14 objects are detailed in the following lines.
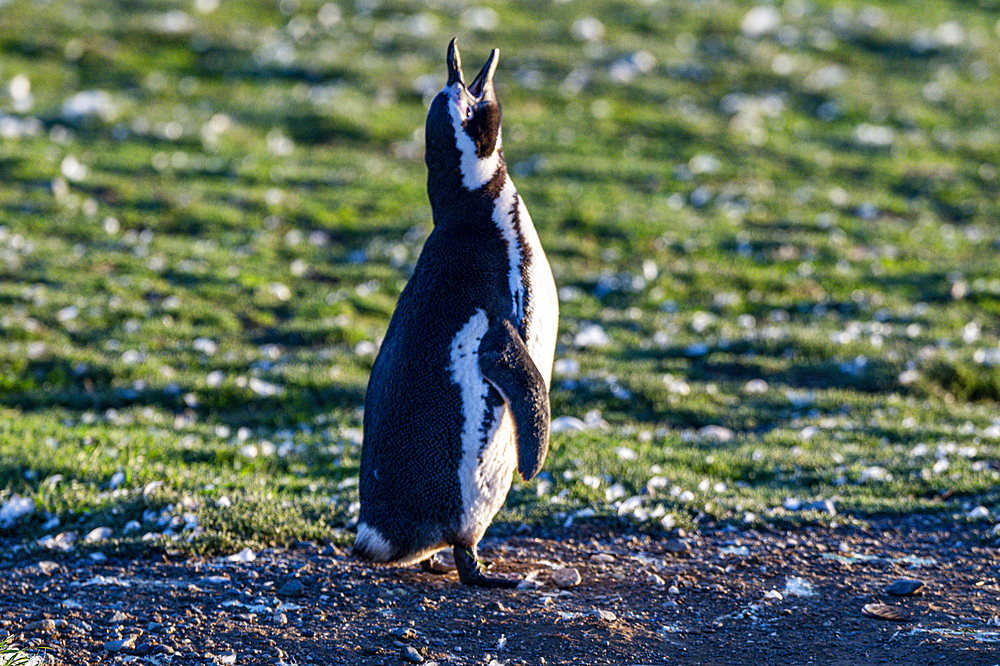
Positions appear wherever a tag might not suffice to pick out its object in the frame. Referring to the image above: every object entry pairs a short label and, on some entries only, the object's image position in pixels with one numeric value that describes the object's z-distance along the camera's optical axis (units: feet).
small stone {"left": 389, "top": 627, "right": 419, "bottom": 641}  35.21
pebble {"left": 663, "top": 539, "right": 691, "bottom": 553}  43.45
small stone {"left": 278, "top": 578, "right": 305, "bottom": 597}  38.75
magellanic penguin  37.50
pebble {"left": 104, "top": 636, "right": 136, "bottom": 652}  33.88
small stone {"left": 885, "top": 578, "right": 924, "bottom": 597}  38.83
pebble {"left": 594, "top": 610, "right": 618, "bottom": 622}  36.81
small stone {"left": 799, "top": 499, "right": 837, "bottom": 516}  47.75
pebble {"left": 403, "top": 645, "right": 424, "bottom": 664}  33.71
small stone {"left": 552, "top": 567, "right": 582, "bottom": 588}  39.63
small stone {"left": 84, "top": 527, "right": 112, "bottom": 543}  43.57
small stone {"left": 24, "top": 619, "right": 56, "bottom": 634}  34.88
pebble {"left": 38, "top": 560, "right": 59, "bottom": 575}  40.83
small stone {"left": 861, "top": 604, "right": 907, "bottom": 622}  36.86
